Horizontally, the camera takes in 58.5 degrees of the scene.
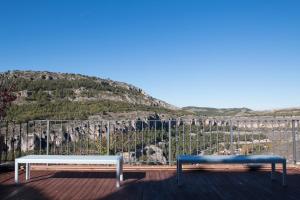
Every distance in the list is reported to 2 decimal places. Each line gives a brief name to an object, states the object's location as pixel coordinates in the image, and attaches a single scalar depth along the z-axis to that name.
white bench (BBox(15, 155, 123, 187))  3.97
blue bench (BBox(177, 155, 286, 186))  4.07
